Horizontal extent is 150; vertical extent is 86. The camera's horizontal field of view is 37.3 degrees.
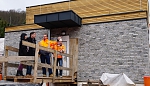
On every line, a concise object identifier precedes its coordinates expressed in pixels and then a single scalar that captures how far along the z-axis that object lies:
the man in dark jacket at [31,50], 6.85
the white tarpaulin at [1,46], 15.37
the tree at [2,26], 31.39
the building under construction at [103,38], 9.12
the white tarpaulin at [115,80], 8.11
